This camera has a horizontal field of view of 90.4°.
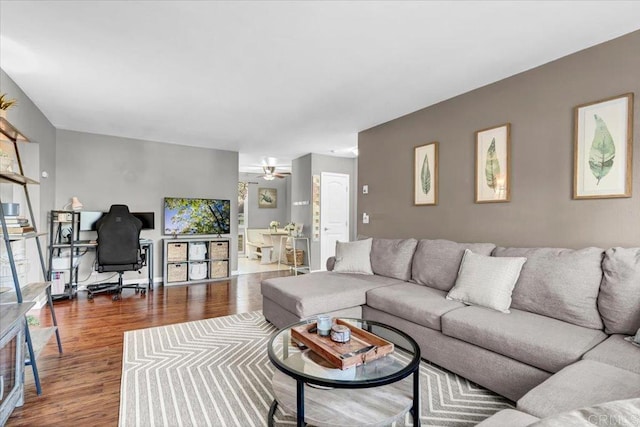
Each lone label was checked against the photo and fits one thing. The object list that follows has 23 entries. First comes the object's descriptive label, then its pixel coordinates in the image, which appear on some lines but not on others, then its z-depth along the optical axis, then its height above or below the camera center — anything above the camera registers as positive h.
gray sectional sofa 1.36 -0.70
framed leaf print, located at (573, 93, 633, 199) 2.20 +0.48
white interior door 6.40 +0.06
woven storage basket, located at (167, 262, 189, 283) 5.17 -0.96
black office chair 4.27 -0.40
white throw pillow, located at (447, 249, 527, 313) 2.27 -0.51
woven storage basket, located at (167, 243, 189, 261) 5.19 -0.62
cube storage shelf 5.19 -0.78
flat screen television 5.44 -0.04
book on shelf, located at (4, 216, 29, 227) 2.31 -0.05
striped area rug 1.80 -1.15
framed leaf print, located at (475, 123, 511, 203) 2.87 +0.46
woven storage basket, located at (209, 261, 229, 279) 5.57 -0.98
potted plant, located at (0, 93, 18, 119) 2.26 +0.78
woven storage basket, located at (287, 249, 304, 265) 6.62 -0.90
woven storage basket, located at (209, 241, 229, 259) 5.55 -0.64
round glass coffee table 1.46 -0.95
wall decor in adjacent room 9.57 +0.48
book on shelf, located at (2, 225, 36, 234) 2.24 -0.12
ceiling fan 6.77 +0.90
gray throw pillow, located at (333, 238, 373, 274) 3.61 -0.51
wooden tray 1.61 -0.73
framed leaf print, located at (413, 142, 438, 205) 3.57 +0.46
